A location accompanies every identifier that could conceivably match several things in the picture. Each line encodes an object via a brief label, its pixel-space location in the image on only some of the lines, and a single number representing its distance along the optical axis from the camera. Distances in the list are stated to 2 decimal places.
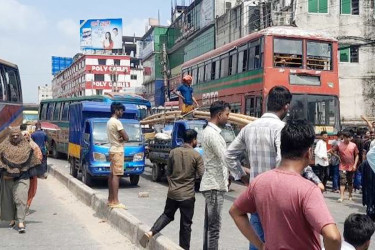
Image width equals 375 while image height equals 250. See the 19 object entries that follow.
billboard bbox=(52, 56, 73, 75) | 90.62
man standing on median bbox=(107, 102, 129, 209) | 8.41
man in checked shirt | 3.93
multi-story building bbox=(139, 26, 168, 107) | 52.84
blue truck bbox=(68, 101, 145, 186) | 12.85
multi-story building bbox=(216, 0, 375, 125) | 28.09
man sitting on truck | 14.06
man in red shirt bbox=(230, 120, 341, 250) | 2.30
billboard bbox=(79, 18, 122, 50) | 69.19
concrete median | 5.95
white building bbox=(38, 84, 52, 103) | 111.25
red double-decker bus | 14.03
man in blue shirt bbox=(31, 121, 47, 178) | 14.30
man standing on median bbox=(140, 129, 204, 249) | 5.86
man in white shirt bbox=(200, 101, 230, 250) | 5.29
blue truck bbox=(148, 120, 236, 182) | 12.81
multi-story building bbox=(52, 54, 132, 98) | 75.31
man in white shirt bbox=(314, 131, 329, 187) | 12.66
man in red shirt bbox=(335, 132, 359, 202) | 11.37
